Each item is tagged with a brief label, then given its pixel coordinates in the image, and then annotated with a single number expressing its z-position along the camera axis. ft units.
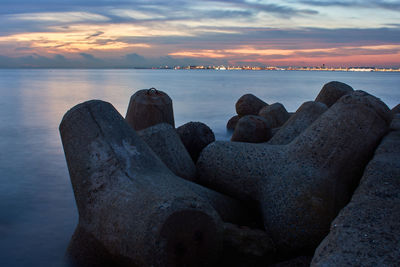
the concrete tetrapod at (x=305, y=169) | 9.96
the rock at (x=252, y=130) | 20.72
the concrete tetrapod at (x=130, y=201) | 8.11
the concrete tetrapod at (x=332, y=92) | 23.73
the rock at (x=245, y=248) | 9.38
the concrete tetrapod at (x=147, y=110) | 18.71
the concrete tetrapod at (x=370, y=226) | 6.33
